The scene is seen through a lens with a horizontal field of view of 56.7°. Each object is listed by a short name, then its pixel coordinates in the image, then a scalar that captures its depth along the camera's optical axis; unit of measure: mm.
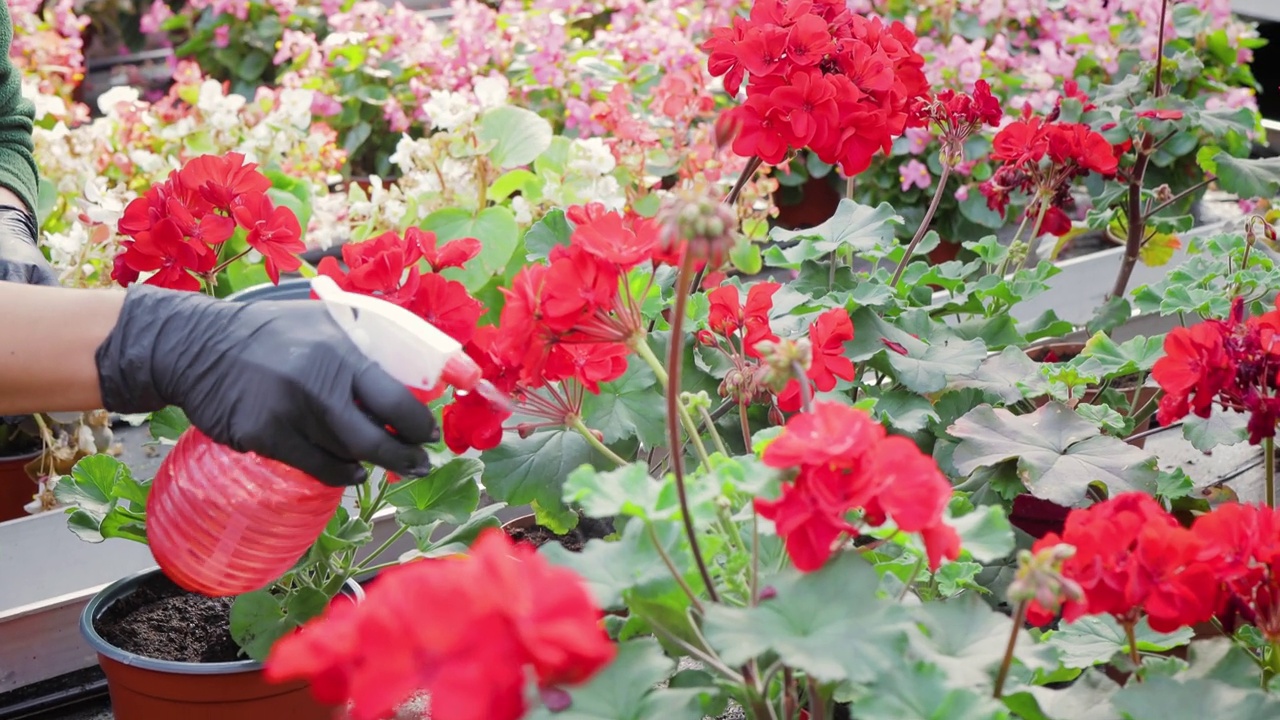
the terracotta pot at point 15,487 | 1802
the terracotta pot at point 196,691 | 1055
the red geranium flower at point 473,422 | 947
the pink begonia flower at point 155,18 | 3686
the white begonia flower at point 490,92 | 1849
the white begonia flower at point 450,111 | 1705
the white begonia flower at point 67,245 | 1708
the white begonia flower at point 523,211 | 1782
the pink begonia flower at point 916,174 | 2627
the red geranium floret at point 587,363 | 897
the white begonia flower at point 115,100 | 2158
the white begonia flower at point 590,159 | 1795
